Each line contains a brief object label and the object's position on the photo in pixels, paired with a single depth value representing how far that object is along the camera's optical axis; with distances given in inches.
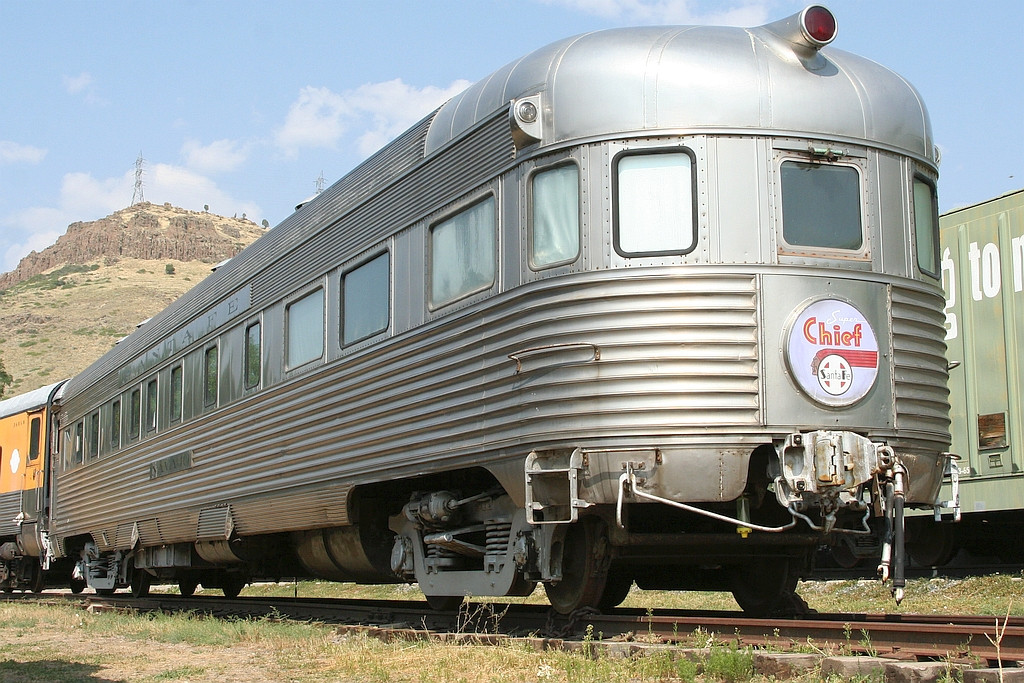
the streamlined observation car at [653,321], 274.4
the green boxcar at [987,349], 500.1
